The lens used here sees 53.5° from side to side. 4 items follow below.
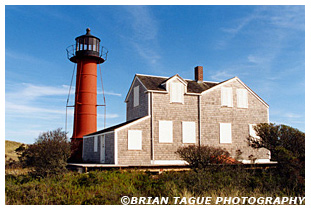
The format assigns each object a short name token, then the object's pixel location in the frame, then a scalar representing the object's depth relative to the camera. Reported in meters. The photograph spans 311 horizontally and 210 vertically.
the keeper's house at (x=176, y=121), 19.00
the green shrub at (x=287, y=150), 13.22
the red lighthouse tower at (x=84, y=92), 23.83
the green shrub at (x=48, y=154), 14.01
